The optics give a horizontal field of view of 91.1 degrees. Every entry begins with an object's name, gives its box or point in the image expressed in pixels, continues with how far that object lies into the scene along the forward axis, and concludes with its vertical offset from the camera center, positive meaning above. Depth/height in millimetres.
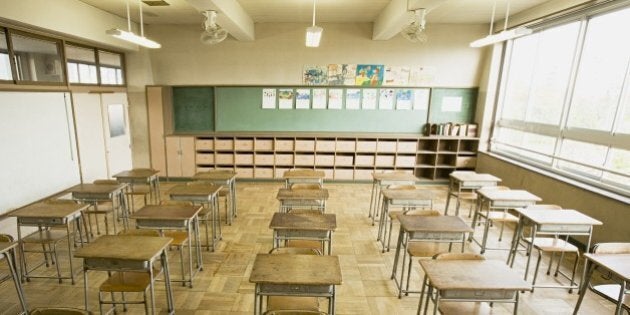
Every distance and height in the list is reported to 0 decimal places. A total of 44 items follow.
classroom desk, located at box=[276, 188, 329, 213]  3840 -1157
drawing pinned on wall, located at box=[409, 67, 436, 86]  6883 +735
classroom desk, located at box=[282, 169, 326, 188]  4836 -1127
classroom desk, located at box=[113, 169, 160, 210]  4773 -1234
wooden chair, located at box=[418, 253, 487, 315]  2223 -1417
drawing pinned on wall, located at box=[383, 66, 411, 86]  6891 +724
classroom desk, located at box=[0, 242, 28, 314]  2497 -1447
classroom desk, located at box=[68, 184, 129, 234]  3977 -1260
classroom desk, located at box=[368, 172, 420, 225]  4914 -1113
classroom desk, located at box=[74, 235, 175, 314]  2342 -1200
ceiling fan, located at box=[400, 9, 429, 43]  4105 +1082
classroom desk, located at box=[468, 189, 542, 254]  3887 -1095
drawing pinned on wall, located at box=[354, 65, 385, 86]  6875 +701
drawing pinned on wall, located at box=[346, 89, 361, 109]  7004 +171
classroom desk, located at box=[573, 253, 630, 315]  2264 -1119
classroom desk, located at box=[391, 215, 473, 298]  2957 -1135
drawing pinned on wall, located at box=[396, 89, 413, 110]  6980 +214
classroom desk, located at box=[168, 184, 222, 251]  3870 -1177
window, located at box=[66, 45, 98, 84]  5102 +506
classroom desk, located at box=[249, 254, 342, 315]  2029 -1150
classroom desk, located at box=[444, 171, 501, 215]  4727 -1060
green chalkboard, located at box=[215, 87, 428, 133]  7070 -305
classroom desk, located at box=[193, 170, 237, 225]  4727 -1204
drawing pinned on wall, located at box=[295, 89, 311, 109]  7020 +126
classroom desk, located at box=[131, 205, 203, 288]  3086 -1181
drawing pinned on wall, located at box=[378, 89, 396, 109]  6988 +192
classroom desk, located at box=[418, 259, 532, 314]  2051 -1148
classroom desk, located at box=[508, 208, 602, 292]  3129 -1077
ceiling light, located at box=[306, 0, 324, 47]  3932 +918
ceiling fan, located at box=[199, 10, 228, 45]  4250 +964
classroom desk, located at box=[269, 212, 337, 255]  2867 -1139
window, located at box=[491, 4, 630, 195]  4027 +249
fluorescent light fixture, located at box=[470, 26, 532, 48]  3928 +1005
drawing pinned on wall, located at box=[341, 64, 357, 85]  6883 +726
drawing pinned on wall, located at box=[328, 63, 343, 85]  6891 +691
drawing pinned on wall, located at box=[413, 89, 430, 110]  6973 +229
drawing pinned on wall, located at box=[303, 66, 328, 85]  6898 +647
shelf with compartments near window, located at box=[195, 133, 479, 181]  6922 -1083
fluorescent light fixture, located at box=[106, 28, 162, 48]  3707 +739
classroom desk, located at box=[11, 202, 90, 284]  3137 -1240
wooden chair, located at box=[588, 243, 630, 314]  2435 -1380
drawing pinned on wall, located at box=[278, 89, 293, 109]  7023 +108
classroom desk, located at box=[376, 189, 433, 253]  3982 -1139
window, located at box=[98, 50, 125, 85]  6051 +560
